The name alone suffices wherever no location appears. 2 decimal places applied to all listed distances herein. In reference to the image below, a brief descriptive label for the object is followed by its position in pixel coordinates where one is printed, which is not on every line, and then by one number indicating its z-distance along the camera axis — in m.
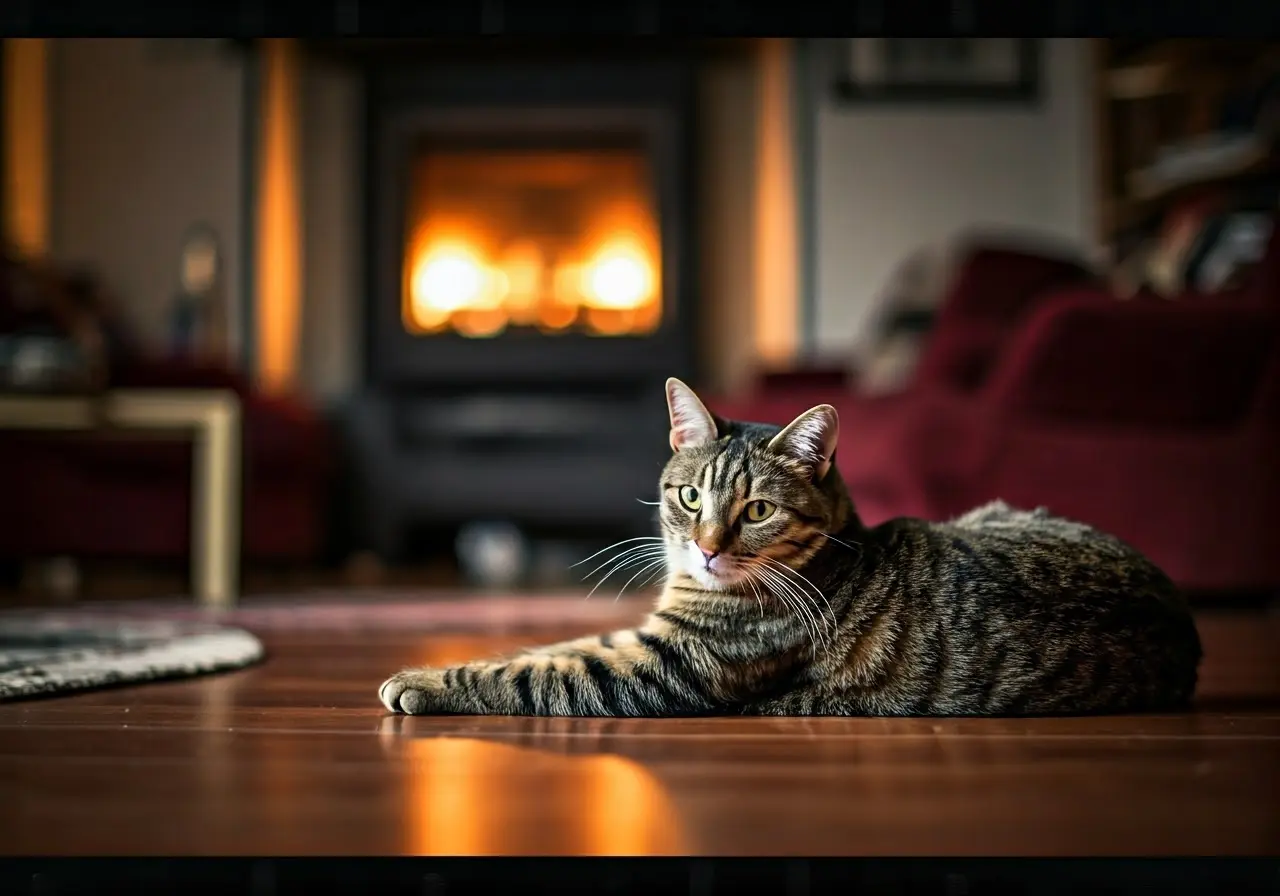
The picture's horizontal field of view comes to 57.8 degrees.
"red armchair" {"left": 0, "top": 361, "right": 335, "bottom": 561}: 2.70
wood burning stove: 3.95
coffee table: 2.28
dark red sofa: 2.00
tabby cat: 1.03
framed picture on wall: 4.11
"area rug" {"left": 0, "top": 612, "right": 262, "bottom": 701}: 1.22
